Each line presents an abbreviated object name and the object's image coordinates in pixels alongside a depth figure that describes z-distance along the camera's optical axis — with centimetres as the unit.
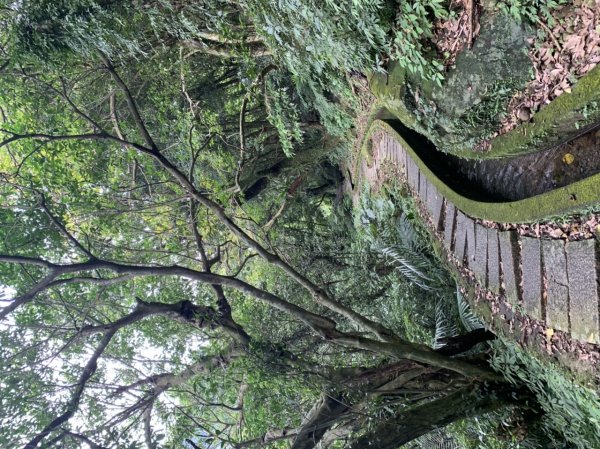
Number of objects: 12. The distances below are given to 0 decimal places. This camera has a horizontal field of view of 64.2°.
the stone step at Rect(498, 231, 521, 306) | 300
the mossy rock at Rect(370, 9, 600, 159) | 246
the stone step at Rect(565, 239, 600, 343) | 231
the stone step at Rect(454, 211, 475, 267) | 360
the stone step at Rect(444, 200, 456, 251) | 391
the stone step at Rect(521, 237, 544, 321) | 277
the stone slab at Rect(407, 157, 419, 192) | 472
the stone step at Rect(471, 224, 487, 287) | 338
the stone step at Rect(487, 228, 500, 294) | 322
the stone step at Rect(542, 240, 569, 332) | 254
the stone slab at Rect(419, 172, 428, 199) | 447
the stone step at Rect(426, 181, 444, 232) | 415
